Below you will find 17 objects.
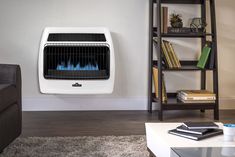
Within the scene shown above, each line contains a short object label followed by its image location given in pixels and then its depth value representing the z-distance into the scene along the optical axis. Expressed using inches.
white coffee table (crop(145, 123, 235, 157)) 90.8
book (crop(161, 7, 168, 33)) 170.2
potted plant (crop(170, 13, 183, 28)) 175.0
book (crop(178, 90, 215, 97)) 169.4
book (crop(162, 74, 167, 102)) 171.0
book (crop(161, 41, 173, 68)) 170.6
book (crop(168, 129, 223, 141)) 94.9
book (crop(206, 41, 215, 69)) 170.6
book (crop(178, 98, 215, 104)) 169.2
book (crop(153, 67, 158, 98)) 173.8
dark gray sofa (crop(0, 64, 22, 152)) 112.7
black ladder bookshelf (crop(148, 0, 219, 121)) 166.2
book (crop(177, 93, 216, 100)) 169.2
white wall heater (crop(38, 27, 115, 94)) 170.9
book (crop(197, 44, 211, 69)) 171.9
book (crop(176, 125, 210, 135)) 96.4
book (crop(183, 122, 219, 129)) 98.3
